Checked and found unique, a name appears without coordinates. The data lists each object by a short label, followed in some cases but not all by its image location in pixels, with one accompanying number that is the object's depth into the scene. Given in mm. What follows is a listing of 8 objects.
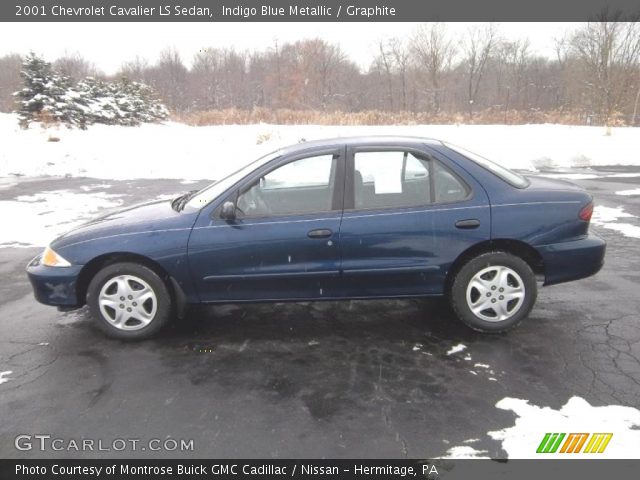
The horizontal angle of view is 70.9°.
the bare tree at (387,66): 46072
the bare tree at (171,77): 55812
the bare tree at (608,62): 24422
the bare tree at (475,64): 41938
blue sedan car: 3588
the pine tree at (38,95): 19672
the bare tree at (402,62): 44281
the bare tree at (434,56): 39375
